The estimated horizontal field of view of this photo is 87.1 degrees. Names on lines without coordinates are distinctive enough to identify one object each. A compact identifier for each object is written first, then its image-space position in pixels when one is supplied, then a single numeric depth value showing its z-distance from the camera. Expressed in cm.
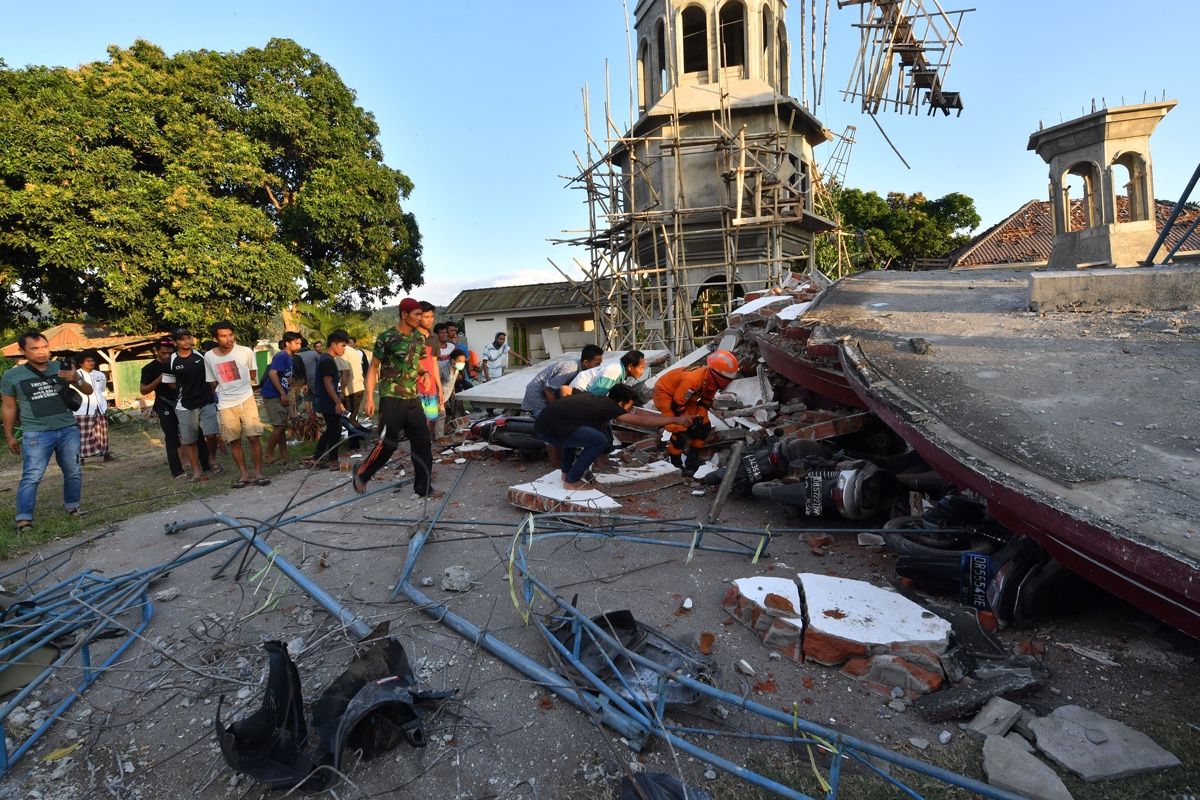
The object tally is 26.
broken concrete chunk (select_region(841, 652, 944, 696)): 235
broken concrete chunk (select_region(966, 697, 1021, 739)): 208
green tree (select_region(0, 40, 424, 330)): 1443
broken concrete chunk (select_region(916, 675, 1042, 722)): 220
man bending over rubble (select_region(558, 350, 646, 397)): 530
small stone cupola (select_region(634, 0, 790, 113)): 1530
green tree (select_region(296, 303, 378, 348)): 1399
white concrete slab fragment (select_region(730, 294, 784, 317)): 838
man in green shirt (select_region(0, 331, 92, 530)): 490
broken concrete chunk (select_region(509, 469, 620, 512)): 463
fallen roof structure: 199
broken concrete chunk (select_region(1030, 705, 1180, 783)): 186
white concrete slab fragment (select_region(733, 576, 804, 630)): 286
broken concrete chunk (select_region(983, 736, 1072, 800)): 180
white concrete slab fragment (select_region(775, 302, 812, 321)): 664
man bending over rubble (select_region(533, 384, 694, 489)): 504
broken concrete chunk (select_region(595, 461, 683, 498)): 527
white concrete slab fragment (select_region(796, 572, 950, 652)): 248
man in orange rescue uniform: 564
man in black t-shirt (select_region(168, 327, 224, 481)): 629
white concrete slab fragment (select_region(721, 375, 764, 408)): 733
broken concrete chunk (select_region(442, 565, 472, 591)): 339
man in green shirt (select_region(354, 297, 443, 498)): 480
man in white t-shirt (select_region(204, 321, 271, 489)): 599
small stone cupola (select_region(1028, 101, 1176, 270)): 798
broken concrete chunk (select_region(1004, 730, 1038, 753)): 199
